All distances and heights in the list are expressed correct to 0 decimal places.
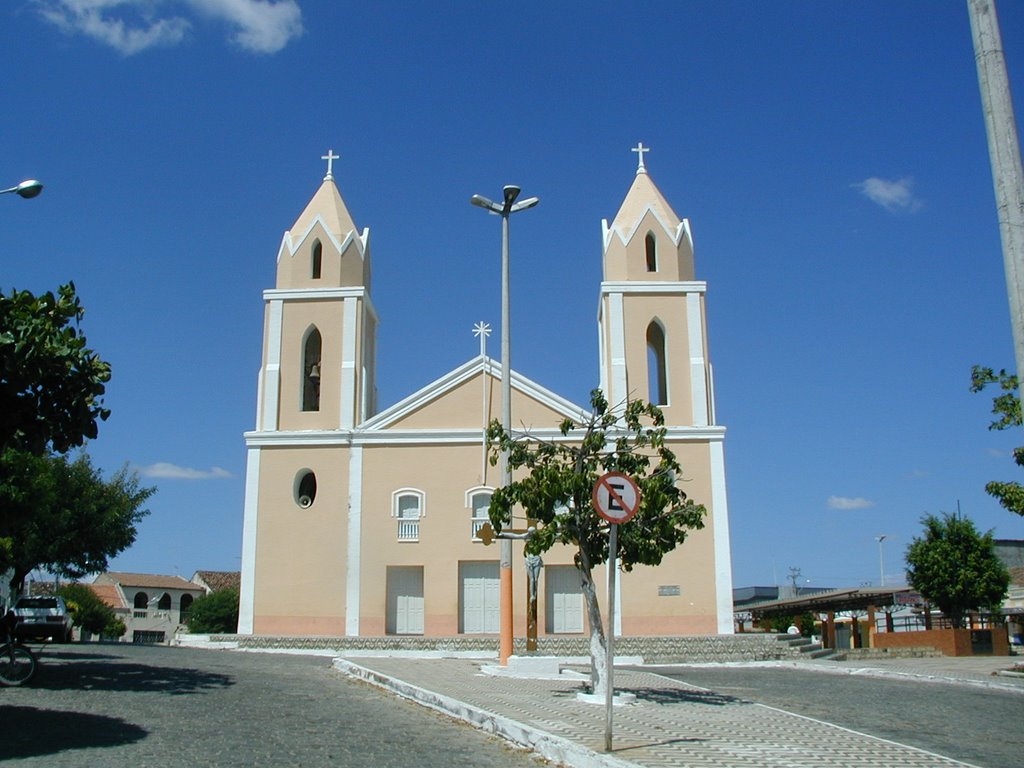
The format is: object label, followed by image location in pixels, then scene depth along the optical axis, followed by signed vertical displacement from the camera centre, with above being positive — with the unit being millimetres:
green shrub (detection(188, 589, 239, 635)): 45750 +69
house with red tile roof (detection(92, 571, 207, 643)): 68062 +1281
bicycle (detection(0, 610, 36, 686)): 13859 -591
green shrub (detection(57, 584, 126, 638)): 51053 +189
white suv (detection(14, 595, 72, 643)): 26547 -40
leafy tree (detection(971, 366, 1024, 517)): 18875 +3510
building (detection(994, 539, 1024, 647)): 34312 +921
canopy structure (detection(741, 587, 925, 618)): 34469 +274
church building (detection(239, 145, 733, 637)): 27047 +3717
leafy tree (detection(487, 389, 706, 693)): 13320 +1377
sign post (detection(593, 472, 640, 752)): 9617 +981
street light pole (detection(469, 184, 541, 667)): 17391 +4000
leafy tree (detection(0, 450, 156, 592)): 30750 +2678
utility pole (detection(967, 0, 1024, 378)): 6191 +2707
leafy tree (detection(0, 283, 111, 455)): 13180 +2991
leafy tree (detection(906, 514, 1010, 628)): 31031 +1064
